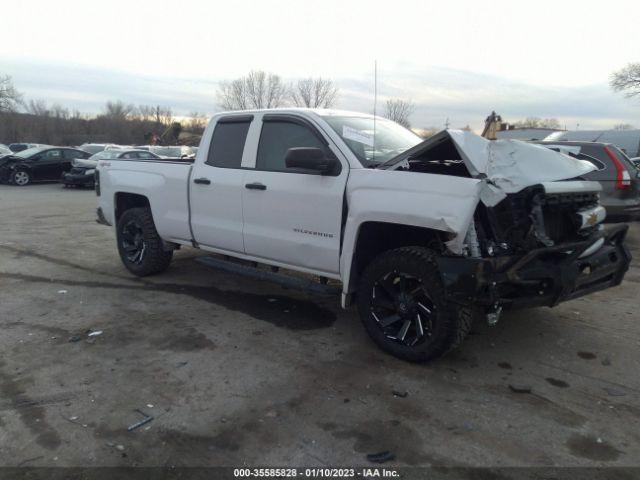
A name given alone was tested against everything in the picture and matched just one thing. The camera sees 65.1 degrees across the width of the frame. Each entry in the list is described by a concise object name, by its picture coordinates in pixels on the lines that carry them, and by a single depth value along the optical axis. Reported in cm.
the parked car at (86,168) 1898
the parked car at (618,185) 796
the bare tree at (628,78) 4716
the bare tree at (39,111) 7995
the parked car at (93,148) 2448
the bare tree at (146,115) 8646
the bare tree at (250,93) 4319
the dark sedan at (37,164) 2059
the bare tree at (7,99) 6225
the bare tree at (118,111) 9000
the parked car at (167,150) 2121
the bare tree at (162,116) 8239
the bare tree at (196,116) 6176
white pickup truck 351
